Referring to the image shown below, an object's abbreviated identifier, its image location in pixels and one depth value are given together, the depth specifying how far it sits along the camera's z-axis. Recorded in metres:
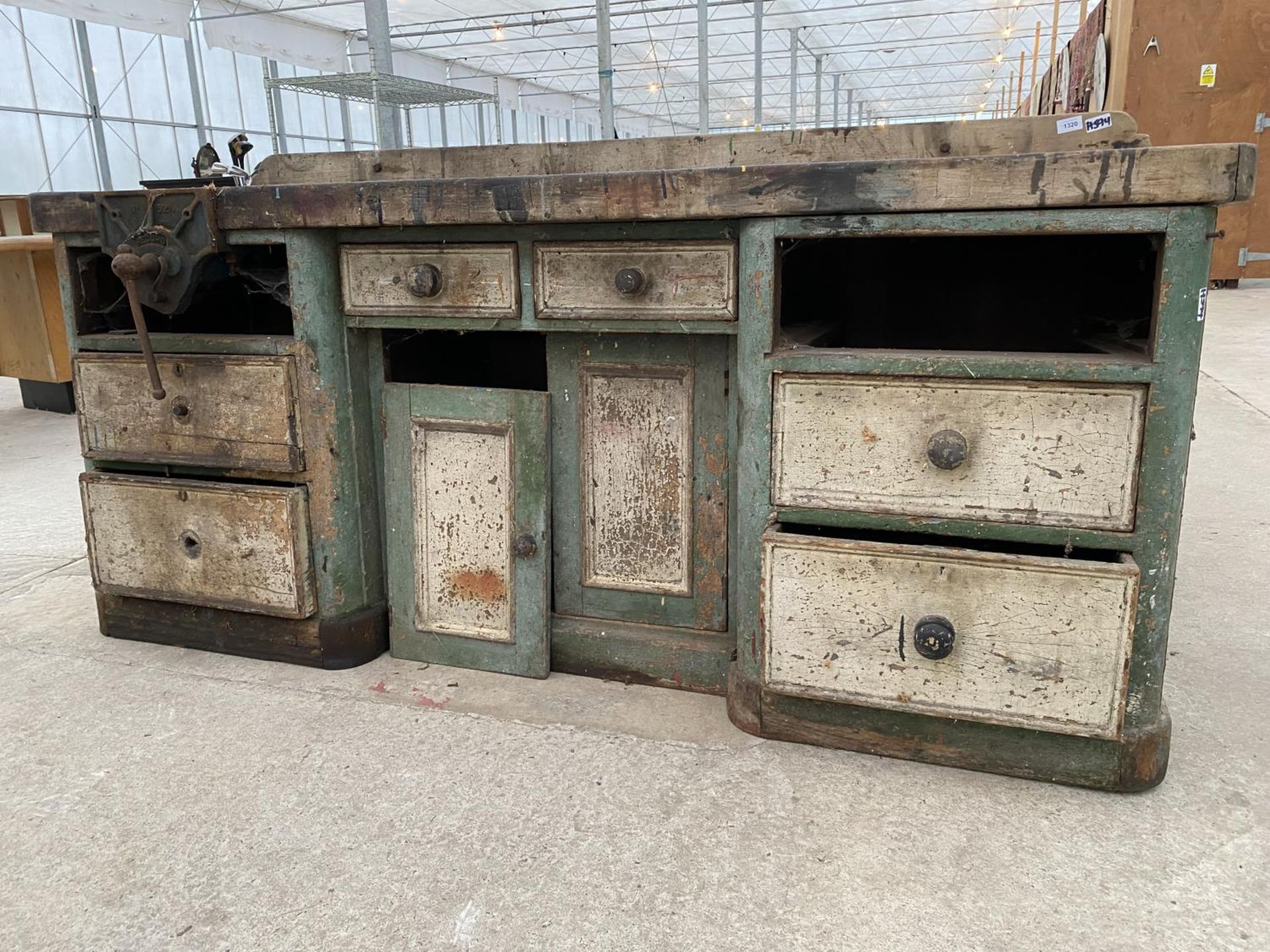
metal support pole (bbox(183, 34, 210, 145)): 13.59
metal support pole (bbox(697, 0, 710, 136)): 10.79
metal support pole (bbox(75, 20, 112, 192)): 12.31
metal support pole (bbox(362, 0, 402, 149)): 7.16
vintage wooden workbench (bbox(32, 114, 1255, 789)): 1.37
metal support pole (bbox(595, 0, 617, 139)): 8.56
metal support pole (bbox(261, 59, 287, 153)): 14.98
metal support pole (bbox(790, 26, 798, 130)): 17.34
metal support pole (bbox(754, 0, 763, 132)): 13.87
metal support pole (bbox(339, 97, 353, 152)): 16.17
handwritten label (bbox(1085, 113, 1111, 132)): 1.61
